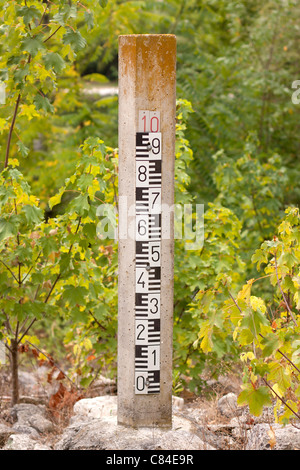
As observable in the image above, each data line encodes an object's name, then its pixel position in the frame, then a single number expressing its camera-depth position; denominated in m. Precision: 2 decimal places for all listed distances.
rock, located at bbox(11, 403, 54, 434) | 4.61
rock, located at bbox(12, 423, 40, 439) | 4.41
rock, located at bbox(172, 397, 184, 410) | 5.04
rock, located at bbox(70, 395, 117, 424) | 4.66
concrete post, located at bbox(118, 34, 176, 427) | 3.81
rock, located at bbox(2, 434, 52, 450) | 4.12
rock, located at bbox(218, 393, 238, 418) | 4.58
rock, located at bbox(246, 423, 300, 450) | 3.72
